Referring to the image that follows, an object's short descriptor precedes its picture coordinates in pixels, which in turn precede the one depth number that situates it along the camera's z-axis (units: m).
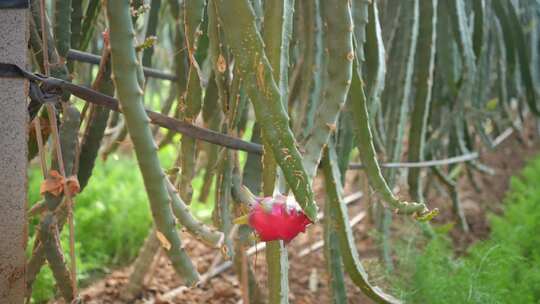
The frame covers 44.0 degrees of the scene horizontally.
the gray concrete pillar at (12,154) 0.89
